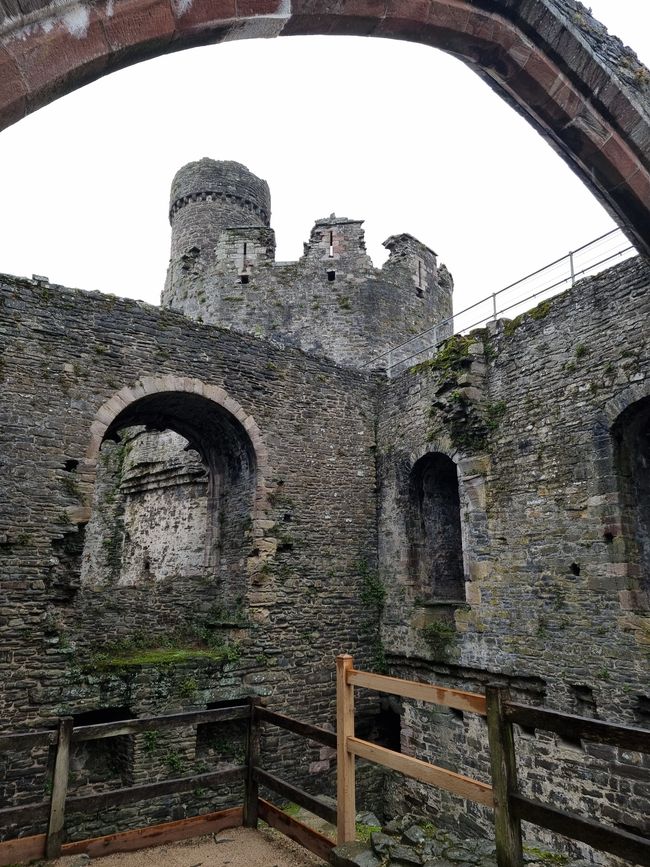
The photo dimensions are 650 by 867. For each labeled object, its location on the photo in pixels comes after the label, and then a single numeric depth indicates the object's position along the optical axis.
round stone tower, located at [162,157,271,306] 19.92
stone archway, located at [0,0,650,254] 2.38
